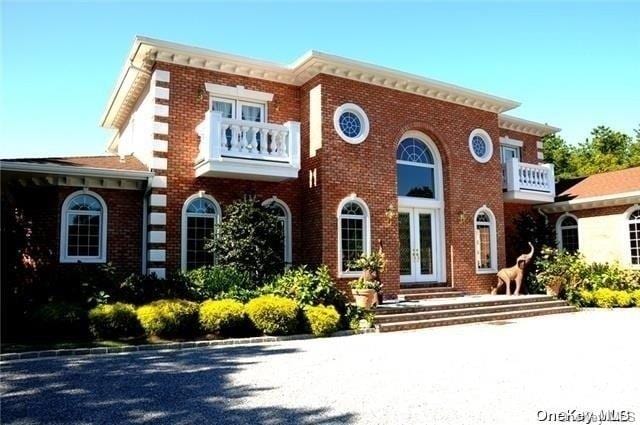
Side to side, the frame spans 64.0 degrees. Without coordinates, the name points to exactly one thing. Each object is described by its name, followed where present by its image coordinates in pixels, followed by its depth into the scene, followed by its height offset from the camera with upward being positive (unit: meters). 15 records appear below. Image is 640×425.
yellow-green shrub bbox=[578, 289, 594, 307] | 16.81 -1.22
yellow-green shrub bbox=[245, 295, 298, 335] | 10.95 -1.09
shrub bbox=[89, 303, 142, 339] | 10.05 -1.09
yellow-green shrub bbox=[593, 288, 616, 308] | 16.55 -1.24
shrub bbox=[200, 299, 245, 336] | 10.65 -1.09
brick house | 13.05 +2.61
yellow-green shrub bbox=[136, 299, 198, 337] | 10.24 -1.06
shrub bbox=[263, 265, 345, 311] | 12.11 -0.60
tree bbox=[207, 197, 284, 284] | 12.91 +0.57
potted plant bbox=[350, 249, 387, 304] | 13.78 -0.12
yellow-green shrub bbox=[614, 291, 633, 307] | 16.58 -1.27
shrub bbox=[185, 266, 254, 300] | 12.05 -0.40
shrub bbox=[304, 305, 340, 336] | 11.34 -1.25
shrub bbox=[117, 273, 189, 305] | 11.35 -0.52
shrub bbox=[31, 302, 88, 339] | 10.04 -1.08
